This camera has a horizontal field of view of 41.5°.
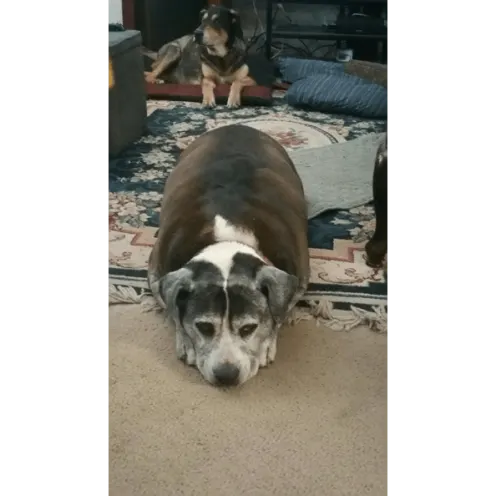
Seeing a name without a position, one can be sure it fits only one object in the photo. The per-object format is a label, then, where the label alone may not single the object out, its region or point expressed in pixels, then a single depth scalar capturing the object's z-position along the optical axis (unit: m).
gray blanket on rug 2.48
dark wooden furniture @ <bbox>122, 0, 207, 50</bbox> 4.35
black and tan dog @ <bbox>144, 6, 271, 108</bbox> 4.12
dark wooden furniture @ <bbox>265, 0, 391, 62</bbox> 4.27
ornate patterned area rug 1.89
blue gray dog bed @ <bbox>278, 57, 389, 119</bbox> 3.44
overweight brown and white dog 1.54
